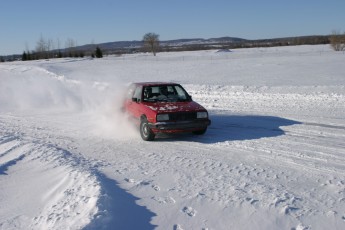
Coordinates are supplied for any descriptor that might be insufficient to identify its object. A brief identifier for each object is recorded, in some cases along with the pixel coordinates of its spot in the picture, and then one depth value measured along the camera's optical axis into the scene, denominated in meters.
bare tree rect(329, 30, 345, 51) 67.62
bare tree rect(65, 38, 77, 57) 139.16
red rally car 9.77
